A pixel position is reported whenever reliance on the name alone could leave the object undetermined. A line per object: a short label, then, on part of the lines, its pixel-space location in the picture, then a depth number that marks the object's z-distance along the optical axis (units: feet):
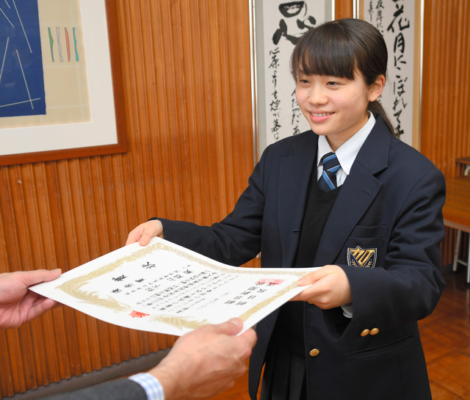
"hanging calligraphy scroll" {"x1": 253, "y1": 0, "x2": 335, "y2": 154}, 8.57
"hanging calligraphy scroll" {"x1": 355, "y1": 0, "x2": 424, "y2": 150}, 9.68
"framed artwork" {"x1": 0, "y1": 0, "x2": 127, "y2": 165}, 6.73
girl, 3.39
